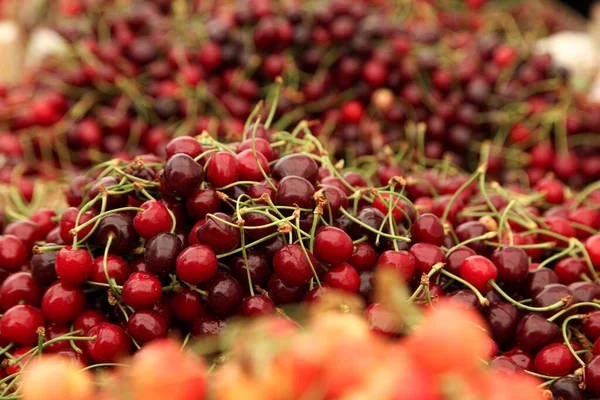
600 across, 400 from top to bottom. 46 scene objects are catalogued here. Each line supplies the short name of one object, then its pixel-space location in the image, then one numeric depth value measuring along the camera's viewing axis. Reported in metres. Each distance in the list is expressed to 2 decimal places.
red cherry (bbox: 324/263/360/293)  1.19
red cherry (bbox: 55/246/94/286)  1.20
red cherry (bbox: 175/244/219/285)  1.17
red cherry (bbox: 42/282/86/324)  1.20
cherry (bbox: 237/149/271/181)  1.23
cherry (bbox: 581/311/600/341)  1.21
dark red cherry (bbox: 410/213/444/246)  1.22
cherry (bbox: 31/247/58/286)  1.22
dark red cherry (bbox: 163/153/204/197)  1.20
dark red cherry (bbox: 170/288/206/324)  1.19
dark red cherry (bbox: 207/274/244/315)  1.18
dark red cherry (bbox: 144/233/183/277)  1.18
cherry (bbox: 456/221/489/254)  1.25
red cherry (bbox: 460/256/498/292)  1.21
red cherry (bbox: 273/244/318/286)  1.18
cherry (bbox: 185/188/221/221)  1.20
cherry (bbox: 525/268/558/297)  1.23
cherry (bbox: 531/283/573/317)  1.21
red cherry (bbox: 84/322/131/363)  1.18
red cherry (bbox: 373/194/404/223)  1.24
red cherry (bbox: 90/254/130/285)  1.20
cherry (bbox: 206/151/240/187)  1.21
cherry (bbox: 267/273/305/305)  1.19
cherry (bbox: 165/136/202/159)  1.23
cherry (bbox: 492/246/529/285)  1.23
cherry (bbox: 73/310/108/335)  1.20
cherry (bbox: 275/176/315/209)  1.20
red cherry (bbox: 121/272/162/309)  1.18
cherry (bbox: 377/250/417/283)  1.20
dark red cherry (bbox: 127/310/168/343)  1.18
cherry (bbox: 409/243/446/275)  1.21
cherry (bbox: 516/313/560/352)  1.20
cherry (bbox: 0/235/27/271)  1.26
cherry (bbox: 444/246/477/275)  1.23
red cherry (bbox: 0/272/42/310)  1.23
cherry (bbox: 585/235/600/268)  1.28
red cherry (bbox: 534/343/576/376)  1.19
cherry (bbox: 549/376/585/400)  1.18
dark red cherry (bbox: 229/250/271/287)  1.19
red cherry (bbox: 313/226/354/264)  1.19
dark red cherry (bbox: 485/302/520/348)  1.21
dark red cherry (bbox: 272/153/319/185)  1.22
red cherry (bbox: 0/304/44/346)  1.21
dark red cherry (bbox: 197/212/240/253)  1.18
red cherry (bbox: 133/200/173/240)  1.20
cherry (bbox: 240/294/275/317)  1.18
